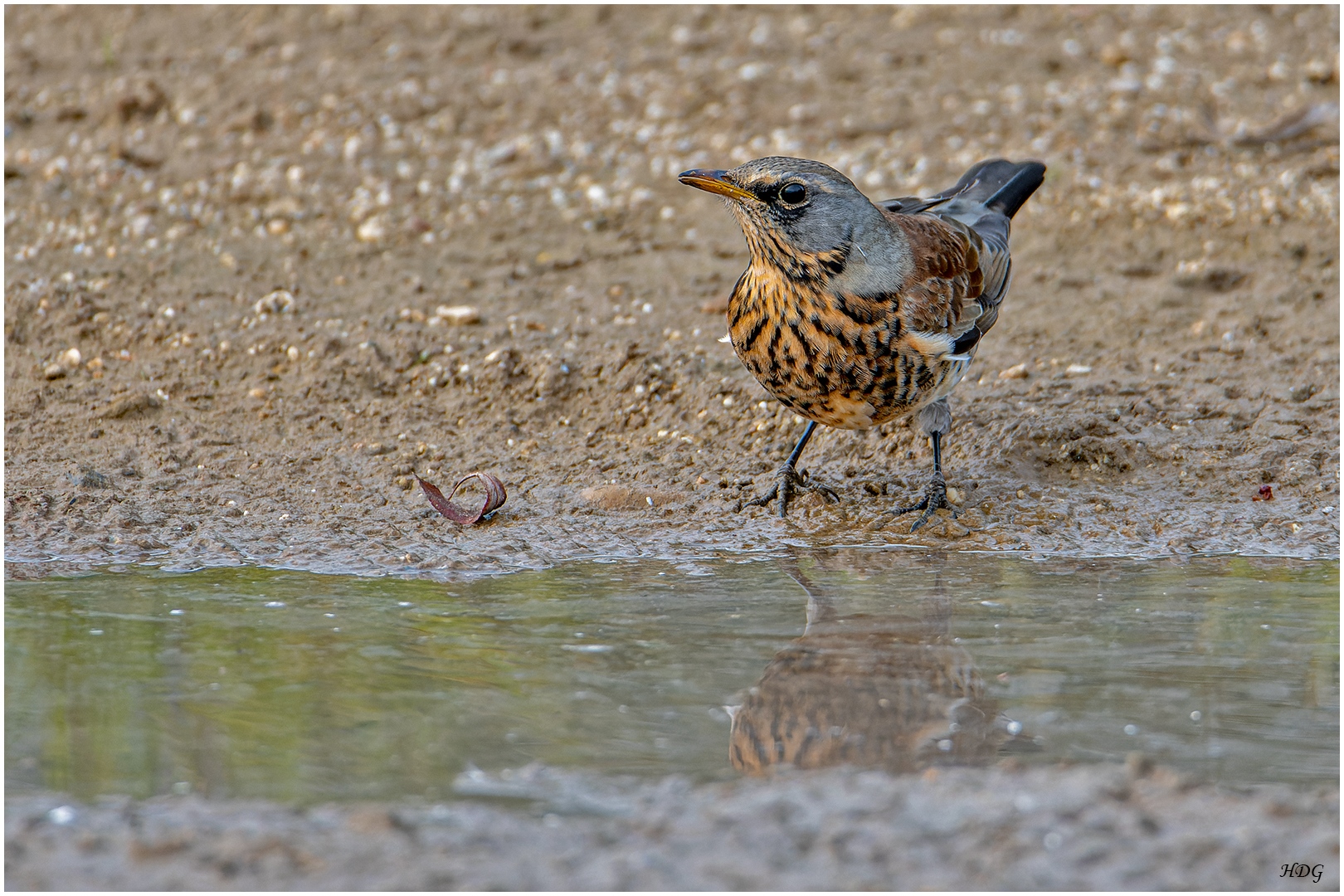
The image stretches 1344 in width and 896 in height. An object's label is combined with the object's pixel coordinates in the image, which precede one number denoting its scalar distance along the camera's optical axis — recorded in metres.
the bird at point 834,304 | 10.40
